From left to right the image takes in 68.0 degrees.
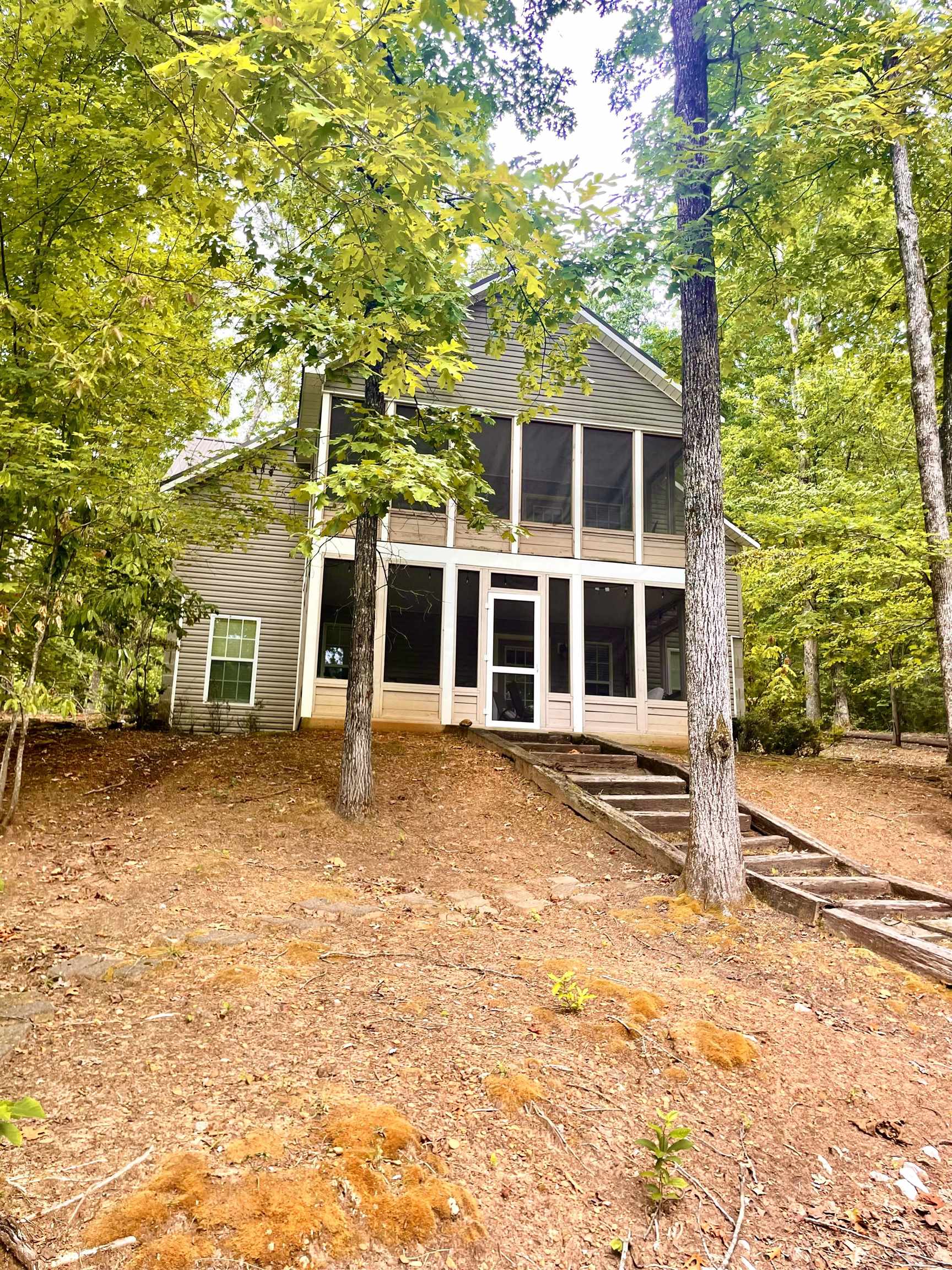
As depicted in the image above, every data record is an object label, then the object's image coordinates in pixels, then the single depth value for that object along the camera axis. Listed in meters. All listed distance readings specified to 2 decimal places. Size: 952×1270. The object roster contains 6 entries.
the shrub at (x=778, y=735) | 12.07
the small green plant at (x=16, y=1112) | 1.35
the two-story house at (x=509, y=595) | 11.81
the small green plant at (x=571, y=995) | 3.65
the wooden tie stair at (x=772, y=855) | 5.05
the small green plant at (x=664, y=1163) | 2.43
